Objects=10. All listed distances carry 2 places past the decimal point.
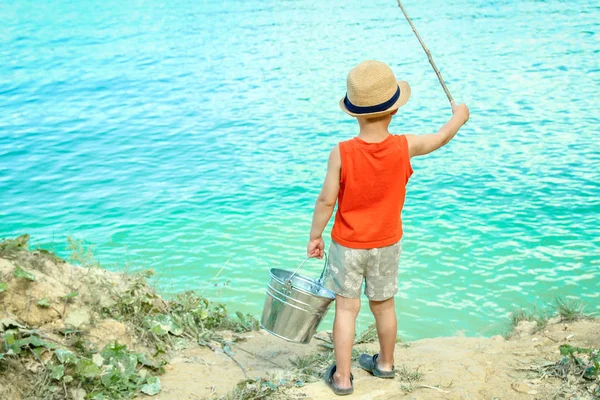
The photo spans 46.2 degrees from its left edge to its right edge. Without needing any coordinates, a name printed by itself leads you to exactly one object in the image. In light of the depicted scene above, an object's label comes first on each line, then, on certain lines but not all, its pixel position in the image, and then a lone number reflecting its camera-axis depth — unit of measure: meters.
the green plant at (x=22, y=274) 3.82
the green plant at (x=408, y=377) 3.56
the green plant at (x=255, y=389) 3.45
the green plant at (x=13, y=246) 4.19
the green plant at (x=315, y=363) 3.91
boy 3.26
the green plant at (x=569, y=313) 4.75
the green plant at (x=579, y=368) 3.49
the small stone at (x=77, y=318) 3.86
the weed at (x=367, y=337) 4.62
